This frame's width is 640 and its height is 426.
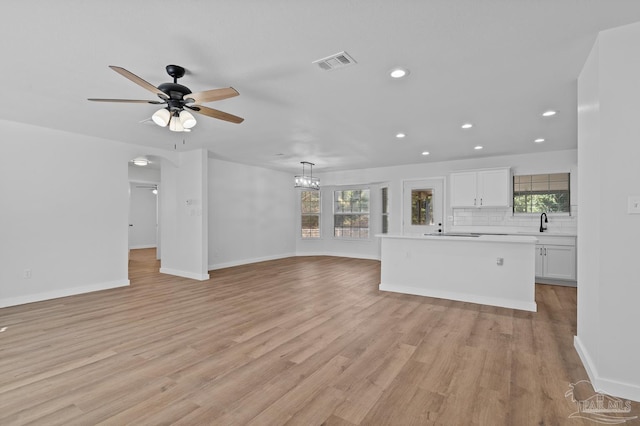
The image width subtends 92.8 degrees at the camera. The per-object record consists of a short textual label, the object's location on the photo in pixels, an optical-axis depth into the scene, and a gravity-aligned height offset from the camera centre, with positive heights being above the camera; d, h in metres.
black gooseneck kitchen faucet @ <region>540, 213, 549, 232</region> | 5.98 -0.27
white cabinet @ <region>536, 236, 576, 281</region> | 5.36 -0.84
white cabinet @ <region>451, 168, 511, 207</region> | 6.17 +0.49
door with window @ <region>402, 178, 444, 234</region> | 7.29 +0.14
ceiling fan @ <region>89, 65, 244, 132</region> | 2.55 +0.98
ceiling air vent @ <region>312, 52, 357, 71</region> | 2.47 +1.26
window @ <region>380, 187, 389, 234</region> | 8.45 +0.08
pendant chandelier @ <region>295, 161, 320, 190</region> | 7.75 +0.75
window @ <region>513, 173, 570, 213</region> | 6.04 +0.37
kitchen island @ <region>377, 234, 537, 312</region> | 4.08 -0.83
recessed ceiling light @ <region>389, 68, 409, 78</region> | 2.71 +1.26
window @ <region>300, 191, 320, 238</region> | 9.55 -0.08
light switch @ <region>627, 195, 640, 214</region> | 2.05 +0.05
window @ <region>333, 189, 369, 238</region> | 8.91 -0.05
